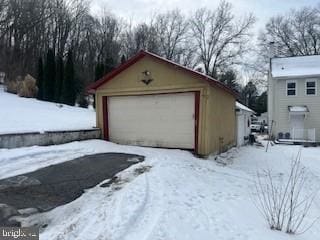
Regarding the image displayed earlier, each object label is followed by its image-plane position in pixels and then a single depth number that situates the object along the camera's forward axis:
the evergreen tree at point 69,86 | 18.79
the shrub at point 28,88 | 17.82
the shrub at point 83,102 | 19.98
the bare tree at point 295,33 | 32.02
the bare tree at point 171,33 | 32.31
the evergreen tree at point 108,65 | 21.13
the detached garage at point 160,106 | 8.61
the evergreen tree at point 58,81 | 18.94
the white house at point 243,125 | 13.99
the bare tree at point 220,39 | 32.13
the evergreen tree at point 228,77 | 32.31
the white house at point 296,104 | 17.47
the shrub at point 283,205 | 3.71
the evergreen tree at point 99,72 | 20.95
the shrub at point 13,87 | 18.32
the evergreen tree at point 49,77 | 18.83
